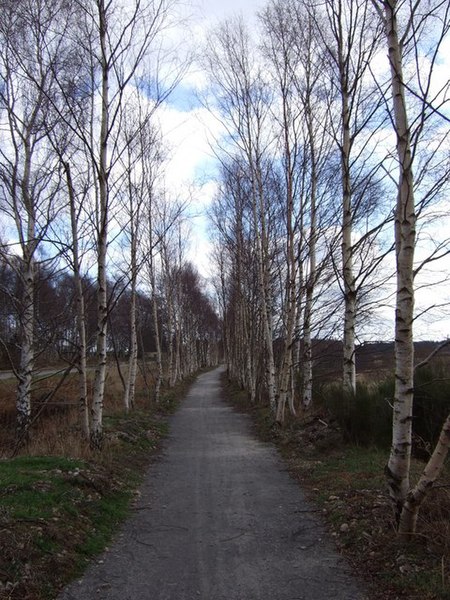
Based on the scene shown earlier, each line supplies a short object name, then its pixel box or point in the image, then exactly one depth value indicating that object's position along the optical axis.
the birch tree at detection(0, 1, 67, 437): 9.65
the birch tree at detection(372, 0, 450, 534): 4.54
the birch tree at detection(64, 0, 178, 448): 8.36
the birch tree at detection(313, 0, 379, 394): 9.48
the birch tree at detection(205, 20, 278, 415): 13.88
